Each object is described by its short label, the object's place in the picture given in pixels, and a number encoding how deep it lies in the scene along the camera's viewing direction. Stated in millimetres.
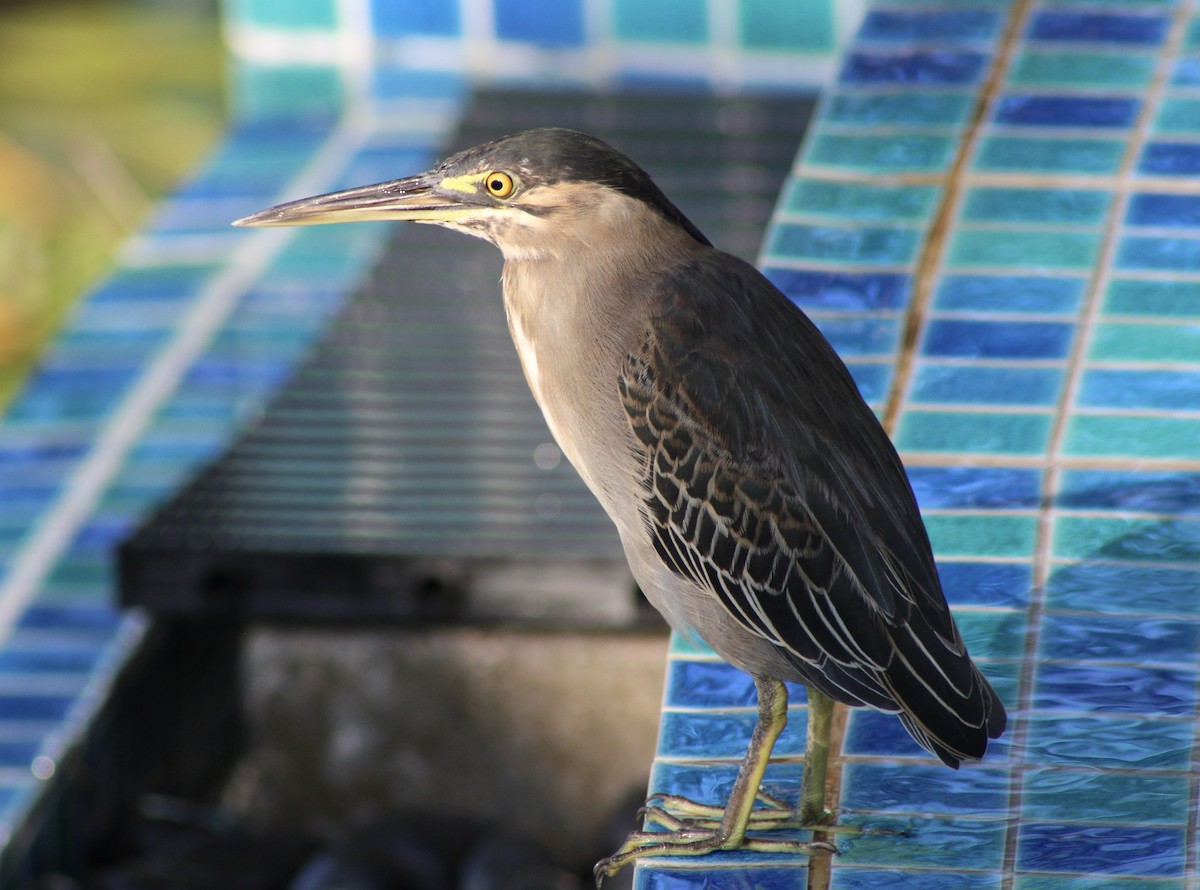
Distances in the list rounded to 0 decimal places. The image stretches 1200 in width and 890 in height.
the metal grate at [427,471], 7125
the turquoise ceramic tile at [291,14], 10305
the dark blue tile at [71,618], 7551
